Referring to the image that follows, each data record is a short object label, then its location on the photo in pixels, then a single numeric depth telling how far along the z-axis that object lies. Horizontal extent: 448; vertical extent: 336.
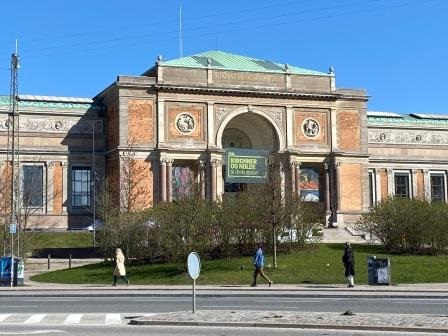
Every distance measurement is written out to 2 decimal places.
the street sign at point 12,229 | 39.81
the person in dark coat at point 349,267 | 31.69
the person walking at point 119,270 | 35.03
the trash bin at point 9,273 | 36.53
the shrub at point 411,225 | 43.56
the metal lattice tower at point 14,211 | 42.98
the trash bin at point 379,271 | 32.66
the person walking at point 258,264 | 32.62
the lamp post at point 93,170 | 76.75
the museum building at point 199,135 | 75.31
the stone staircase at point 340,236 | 65.30
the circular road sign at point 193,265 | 19.35
